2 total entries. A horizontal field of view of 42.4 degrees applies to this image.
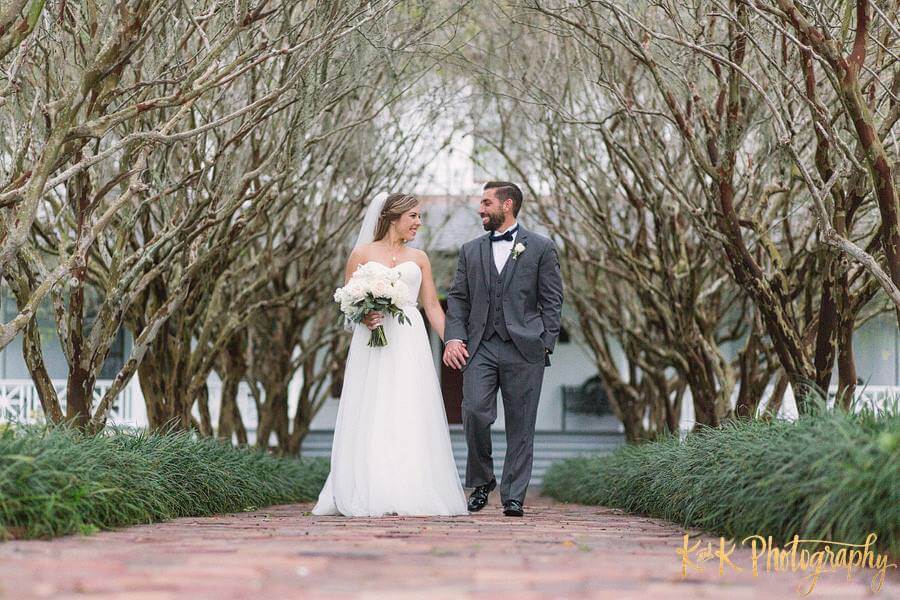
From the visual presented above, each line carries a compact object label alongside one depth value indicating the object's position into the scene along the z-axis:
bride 8.34
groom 8.15
